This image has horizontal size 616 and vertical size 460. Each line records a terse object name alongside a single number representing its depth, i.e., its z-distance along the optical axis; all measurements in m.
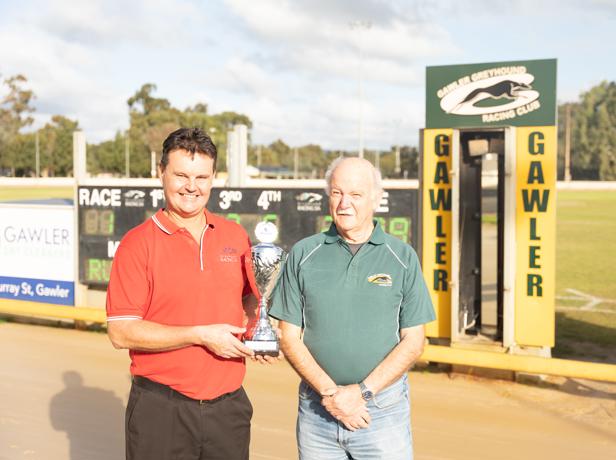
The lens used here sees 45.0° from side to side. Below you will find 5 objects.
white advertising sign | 8.98
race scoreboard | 7.34
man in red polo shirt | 2.67
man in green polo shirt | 2.72
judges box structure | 6.62
